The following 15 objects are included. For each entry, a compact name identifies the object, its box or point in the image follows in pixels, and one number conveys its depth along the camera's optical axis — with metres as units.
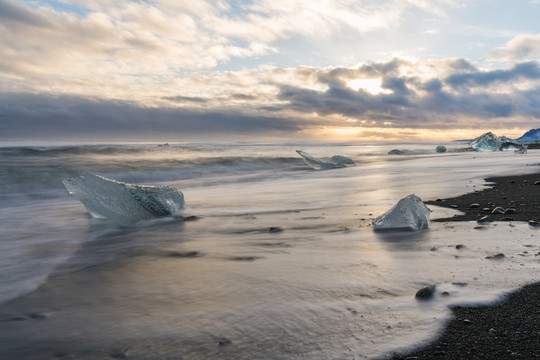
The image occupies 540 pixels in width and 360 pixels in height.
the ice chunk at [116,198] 4.79
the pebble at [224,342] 1.64
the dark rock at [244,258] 2.93
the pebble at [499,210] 4.12
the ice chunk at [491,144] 27.80
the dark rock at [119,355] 1.60
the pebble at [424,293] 1.99
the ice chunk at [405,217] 3.60
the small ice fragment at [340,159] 16.91
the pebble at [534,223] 3.50
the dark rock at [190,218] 4.87
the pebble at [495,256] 2.58
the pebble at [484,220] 3.74
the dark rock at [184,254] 3.15
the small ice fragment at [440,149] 30.92
